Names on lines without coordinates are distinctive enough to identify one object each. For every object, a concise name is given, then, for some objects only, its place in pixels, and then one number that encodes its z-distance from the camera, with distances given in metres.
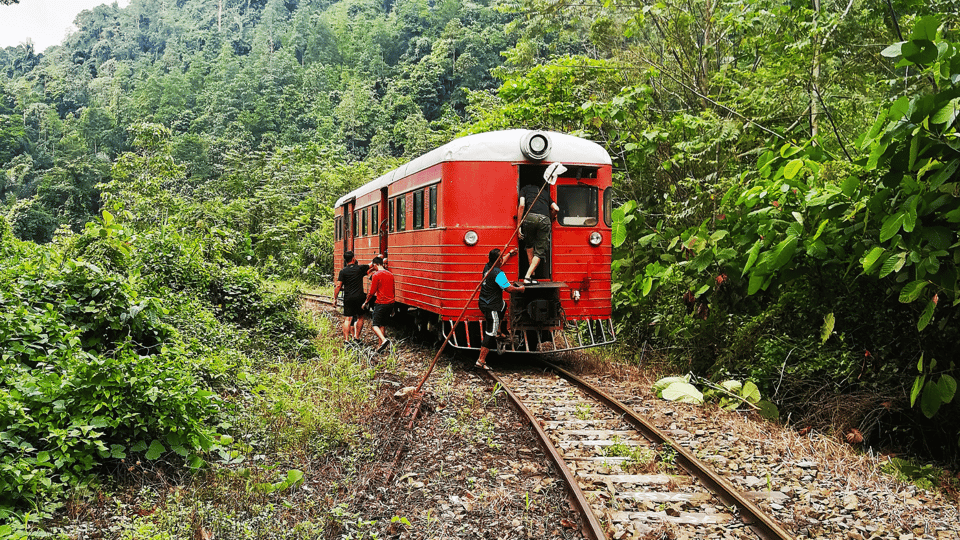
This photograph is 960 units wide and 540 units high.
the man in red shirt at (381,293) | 10.84
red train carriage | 9.47
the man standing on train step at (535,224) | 9.25
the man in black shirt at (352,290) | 10.91
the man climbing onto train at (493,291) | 9.03
